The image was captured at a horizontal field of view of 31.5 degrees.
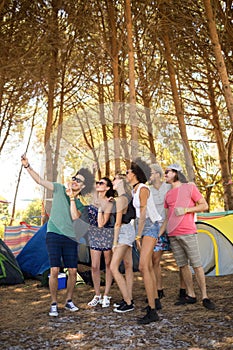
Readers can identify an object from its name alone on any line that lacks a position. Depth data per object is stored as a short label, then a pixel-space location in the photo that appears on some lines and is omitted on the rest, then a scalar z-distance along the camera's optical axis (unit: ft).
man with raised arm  12.25
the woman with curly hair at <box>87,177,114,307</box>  13.35
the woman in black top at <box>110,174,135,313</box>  12.25
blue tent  19.82
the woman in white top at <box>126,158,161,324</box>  11.10
